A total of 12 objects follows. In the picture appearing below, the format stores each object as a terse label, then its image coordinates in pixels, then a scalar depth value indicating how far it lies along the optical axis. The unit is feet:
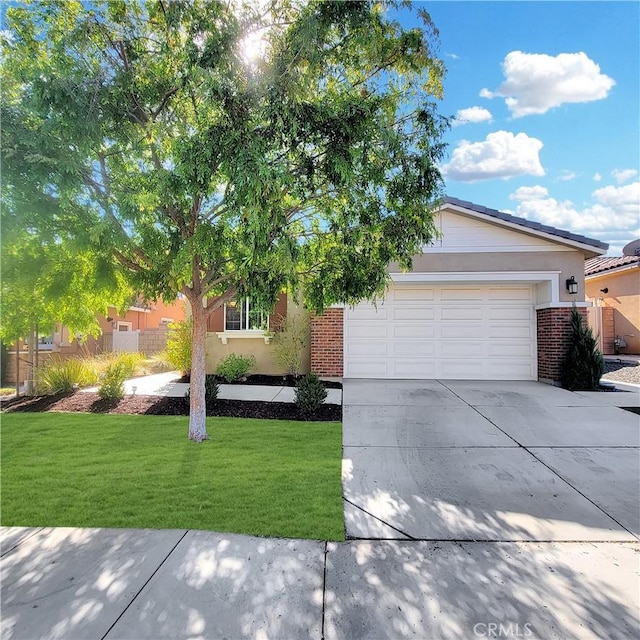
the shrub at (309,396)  24.16
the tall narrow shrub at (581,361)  30.96
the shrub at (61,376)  28.48
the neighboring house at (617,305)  51.80
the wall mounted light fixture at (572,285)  33.24
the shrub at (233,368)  34.58
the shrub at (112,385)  26.43
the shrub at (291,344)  36.58
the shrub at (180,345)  35.70
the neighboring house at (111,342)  40.09
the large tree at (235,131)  13.15
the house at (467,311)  34.32
